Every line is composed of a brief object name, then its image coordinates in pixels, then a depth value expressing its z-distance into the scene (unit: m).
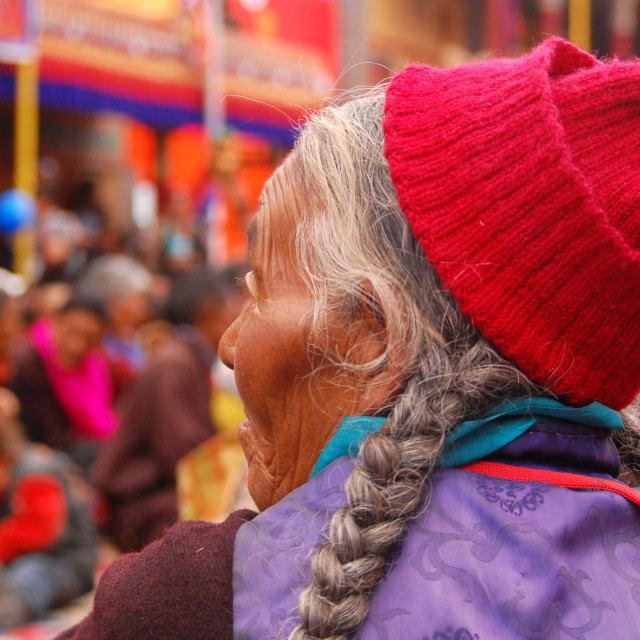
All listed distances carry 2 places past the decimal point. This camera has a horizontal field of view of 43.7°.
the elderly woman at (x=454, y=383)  0.81
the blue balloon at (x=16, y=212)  7.70
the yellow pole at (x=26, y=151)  8.02
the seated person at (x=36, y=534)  3.46
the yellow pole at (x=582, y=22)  5.10
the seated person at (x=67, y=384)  4.90
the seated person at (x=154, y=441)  3.70
